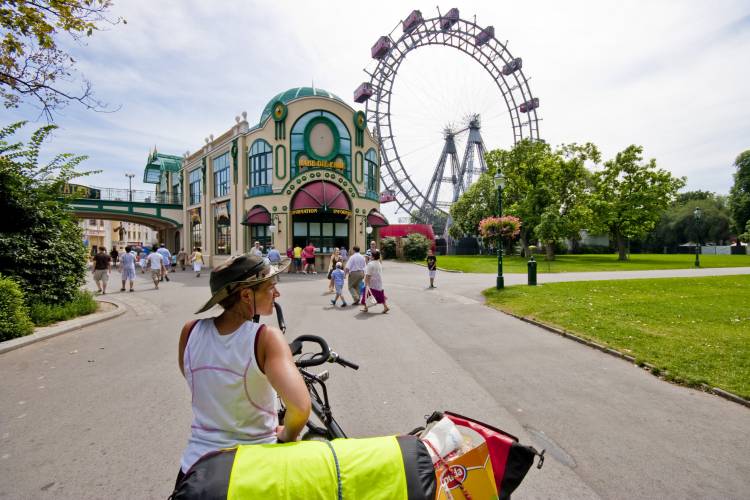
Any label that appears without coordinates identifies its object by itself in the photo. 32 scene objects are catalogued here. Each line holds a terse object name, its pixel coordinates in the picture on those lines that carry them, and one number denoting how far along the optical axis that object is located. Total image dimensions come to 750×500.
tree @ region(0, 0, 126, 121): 6.21
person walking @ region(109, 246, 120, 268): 32.76
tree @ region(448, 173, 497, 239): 44.88
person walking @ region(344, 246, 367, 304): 11.69
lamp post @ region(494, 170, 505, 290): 14.02
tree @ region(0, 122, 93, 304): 8.64
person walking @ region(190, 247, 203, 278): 21.73
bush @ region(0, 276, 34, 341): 7.04
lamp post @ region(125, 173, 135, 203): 36.28
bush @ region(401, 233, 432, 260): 35.94
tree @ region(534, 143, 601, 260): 34.06
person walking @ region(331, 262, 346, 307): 11.62
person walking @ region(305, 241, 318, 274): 23.06
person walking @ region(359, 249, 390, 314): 10.63
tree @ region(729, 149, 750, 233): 47.06
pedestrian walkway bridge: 34.25
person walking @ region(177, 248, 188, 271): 28.67
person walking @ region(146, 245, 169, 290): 16.52
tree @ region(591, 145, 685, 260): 35.34
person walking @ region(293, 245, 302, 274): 24.09
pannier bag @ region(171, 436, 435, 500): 1.27
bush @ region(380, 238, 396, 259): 39.22
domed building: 26.09
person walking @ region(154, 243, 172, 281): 18.90
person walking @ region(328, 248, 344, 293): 13.26
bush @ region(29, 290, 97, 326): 8.41
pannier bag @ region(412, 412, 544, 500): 1.72
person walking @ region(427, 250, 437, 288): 15.73
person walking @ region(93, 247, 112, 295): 14.69
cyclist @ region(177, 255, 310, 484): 1.66
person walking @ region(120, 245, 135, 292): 15.51
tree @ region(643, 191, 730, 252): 57.66
